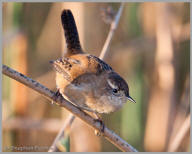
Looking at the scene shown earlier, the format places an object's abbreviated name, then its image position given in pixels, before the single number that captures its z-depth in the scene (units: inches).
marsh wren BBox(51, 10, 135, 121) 177.8
